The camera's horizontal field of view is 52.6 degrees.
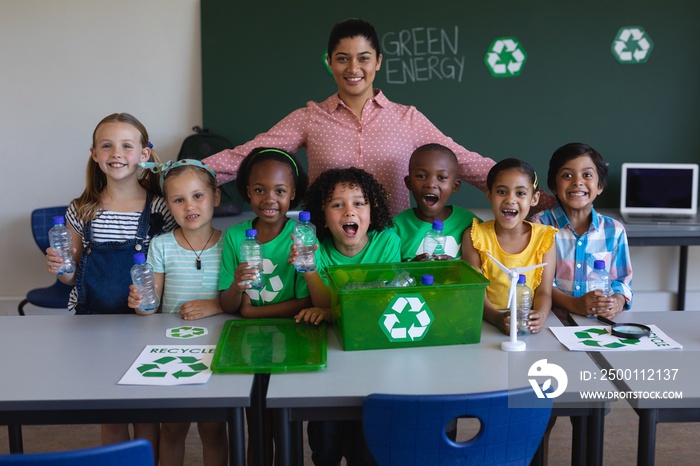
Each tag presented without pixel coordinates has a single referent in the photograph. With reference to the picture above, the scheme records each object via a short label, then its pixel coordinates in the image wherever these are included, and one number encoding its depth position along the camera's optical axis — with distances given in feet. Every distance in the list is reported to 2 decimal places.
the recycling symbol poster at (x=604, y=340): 6.31
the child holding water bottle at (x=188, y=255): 7.63
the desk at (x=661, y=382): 5.38
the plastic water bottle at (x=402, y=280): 6.73
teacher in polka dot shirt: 8.57
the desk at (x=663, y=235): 12.42
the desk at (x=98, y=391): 5.36
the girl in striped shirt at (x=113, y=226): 7.91
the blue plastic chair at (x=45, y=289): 12.48
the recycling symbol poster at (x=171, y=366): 5.64
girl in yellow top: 7.39
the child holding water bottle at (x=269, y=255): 7.39
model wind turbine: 6.30
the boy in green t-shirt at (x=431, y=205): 7.83
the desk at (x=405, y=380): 5.40
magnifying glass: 6.53
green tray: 5.78
